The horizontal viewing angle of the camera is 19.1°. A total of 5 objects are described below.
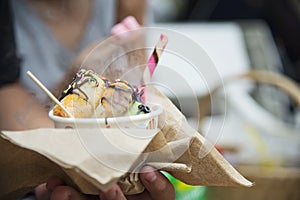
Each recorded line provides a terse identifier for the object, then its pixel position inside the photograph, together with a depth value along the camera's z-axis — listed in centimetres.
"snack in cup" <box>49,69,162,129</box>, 85
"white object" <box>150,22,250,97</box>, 93
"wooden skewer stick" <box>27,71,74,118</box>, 86
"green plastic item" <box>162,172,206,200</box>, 123
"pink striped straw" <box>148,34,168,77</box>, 93
